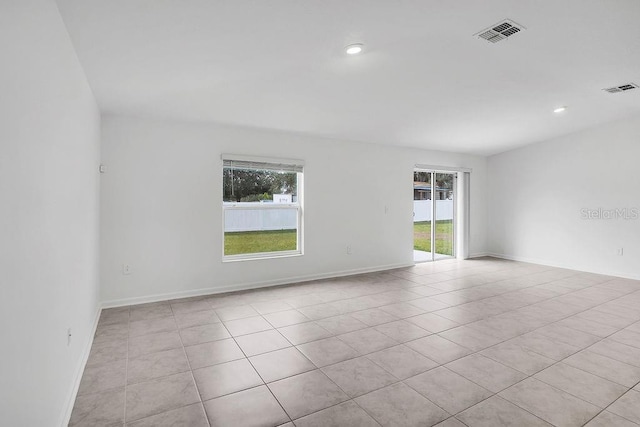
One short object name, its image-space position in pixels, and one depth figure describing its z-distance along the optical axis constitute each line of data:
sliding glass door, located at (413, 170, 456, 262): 6.86
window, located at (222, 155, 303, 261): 4.73
